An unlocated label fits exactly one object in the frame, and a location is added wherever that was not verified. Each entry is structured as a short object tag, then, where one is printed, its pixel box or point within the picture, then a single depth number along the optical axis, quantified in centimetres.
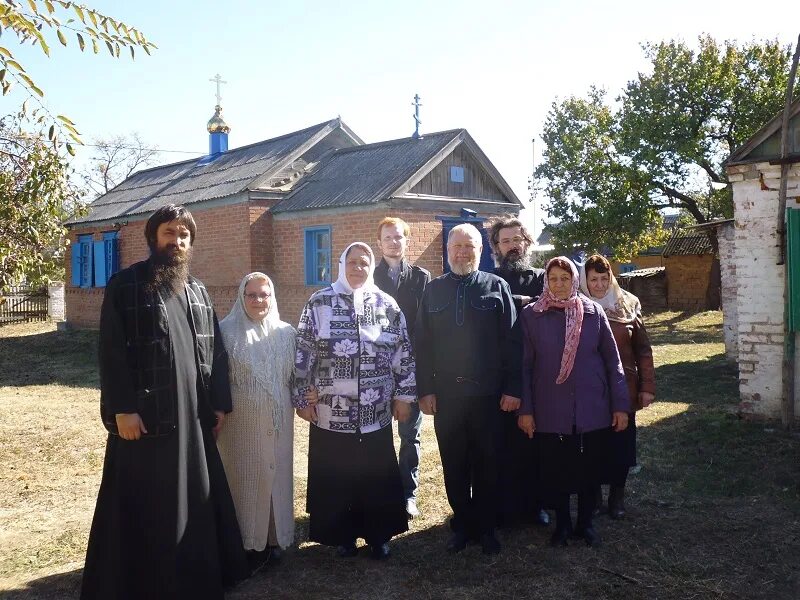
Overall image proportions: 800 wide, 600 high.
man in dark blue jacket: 398
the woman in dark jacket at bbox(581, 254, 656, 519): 441
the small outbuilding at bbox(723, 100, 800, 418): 692
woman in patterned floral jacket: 388
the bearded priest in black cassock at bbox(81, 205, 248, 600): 319
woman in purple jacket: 399
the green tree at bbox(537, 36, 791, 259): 2012
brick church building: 1166
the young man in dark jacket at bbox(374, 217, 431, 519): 462
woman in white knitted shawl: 381
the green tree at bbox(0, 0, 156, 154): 267
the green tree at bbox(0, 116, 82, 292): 502
